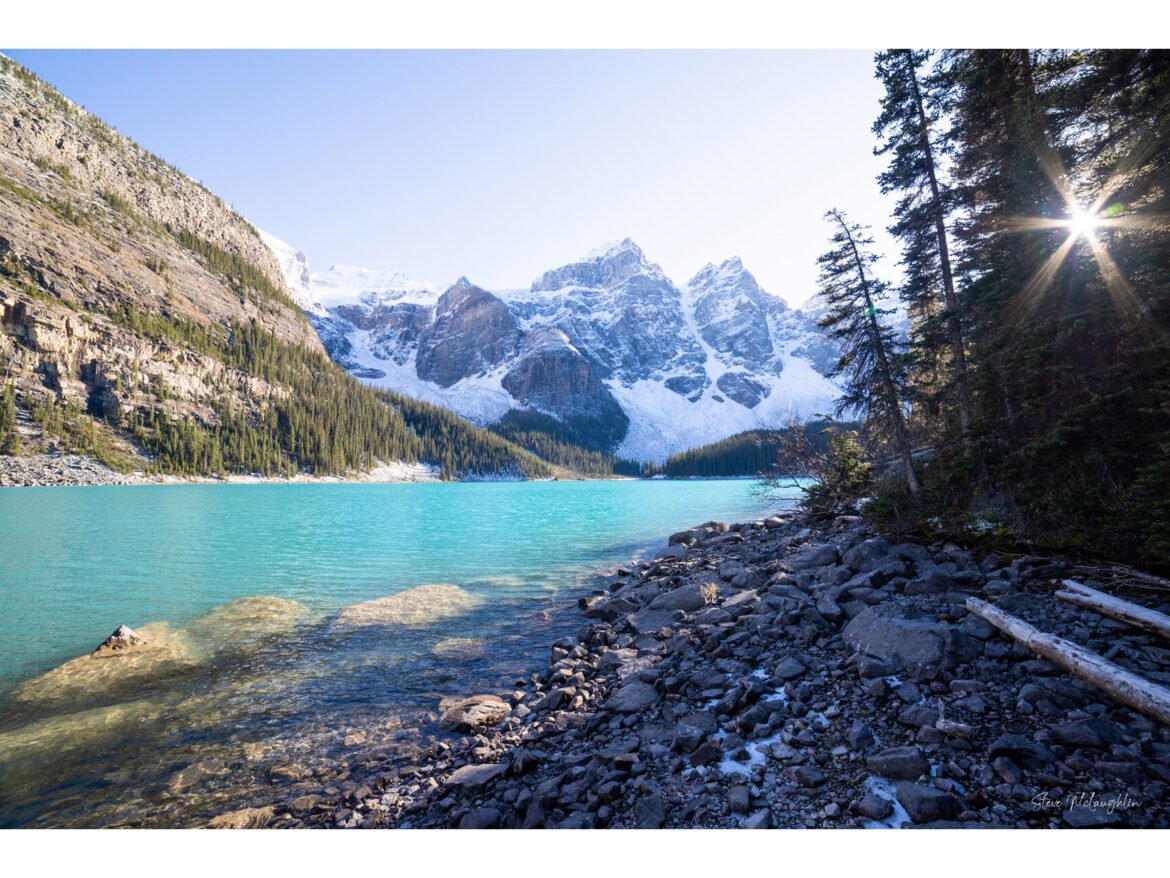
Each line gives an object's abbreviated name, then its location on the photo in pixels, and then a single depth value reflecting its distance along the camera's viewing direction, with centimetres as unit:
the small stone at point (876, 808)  398
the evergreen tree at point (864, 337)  1564
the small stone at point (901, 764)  436
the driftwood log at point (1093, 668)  447
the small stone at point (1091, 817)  371
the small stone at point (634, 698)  715
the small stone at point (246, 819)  585
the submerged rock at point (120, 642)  1136
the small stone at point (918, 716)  500
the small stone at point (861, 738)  488
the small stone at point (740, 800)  436
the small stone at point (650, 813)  454
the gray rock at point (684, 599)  1203
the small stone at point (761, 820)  416
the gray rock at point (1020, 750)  425
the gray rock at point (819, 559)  1224
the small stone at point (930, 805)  383
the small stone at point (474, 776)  590
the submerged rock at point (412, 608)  1396
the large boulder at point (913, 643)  596
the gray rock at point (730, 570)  1375
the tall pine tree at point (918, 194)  1498
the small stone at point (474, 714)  795
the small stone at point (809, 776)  451
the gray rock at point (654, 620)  1130
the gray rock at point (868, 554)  1065
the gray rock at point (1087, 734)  430
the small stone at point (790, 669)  675
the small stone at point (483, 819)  515
